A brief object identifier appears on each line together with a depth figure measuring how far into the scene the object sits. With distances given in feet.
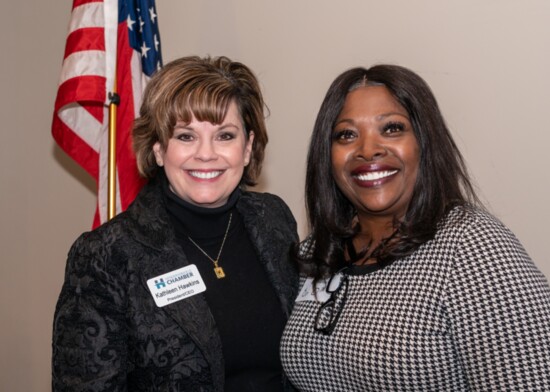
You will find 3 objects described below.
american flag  9.26
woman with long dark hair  5.01
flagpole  9.19
